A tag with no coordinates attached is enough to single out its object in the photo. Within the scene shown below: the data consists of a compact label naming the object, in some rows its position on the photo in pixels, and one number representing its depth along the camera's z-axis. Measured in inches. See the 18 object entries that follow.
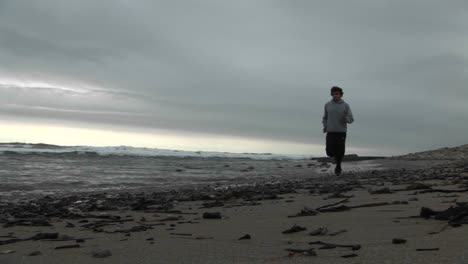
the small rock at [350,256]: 96.6
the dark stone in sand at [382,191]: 229.7
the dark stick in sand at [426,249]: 94.0
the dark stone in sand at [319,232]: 127.8
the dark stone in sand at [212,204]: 236.1
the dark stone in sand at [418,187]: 234.4
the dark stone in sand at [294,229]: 136.9
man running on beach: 442.6
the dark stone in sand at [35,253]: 122.1
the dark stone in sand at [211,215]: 190.0
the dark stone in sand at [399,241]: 106.0
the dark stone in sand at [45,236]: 146.8
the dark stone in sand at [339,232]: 127.0
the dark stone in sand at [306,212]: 172.6
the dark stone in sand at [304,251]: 101.7
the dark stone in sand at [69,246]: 130.7
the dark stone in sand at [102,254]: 116.0
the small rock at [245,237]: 133.8
